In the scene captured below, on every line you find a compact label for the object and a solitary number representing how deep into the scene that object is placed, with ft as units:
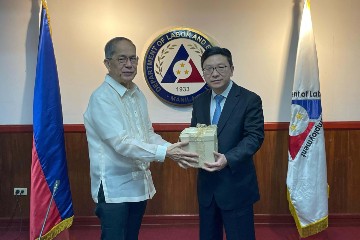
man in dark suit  5.54
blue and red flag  7.82
